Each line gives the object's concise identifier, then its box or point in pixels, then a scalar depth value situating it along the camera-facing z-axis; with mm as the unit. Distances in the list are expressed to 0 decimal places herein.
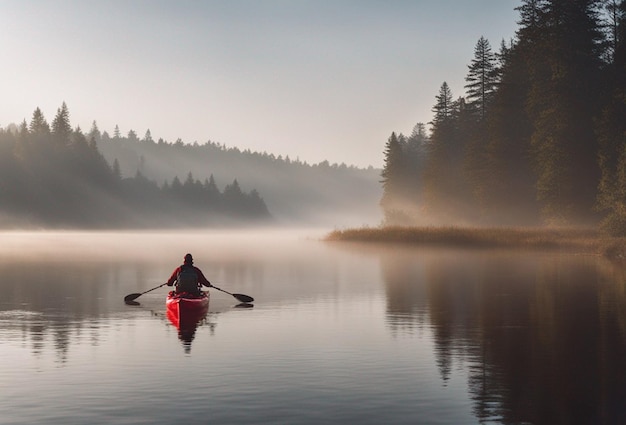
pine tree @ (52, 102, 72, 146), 175000
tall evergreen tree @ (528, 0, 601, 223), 67438
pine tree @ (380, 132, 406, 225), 124438
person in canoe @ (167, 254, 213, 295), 28641
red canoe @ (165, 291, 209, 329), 26828
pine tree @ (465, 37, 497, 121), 100188
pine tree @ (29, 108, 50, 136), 174625
